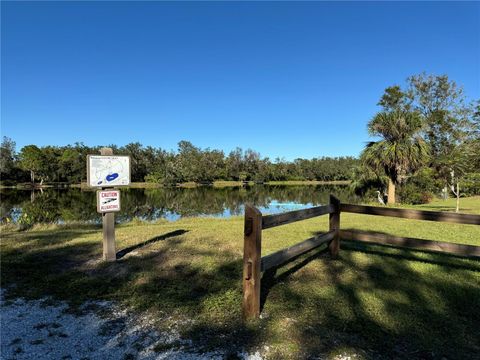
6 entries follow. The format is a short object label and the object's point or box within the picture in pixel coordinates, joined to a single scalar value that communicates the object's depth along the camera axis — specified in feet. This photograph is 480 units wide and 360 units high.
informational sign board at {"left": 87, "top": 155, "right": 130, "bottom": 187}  17.42
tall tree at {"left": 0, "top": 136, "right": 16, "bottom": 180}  213.03
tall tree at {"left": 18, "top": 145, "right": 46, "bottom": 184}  207.92
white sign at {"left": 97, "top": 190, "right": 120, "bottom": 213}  17.48
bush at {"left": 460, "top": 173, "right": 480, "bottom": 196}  46.84
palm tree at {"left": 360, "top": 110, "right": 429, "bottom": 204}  60.85
